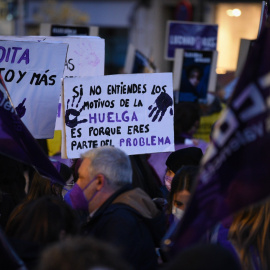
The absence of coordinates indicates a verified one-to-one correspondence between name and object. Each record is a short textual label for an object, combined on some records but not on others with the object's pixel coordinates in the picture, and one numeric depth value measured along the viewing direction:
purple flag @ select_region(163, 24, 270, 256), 5.41
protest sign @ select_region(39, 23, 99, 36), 17.32
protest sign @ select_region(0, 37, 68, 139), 10.19
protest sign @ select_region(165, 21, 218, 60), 21.00
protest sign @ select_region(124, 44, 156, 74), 19.29
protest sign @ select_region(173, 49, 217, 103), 18.12
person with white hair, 6.92
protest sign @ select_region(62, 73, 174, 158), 9.91
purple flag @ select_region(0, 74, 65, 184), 7.56
